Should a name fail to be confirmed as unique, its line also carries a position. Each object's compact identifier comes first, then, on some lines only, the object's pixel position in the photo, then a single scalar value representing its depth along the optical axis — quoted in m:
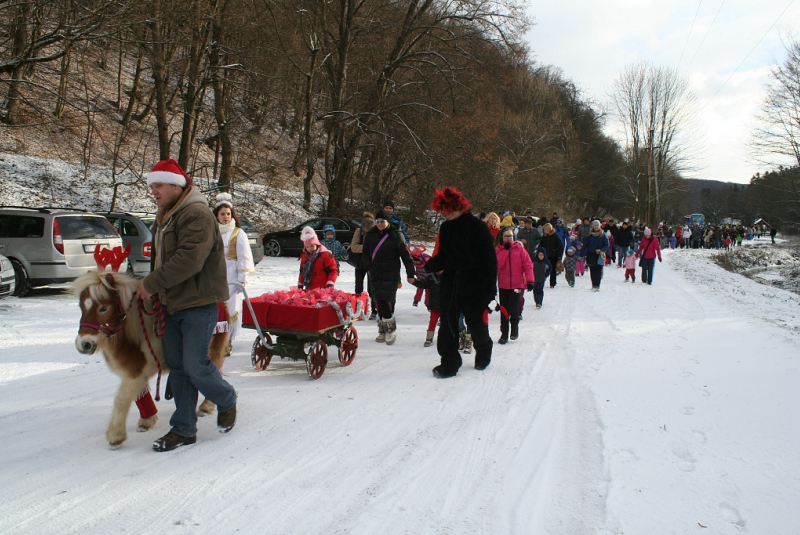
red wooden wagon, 6.18
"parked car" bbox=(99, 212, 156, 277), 12.65
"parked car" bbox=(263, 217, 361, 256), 20.47
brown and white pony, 4.03
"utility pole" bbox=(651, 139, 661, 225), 56.68
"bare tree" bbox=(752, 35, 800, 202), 30.53
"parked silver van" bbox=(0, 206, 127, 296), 10.55
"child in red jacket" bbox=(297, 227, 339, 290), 7.62
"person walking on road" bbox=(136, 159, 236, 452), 3.99
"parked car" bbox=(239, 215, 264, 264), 16.22
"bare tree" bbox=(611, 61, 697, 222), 56.78
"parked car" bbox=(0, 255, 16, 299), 9.84
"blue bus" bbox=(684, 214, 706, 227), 75.49
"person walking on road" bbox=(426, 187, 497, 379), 6.52
